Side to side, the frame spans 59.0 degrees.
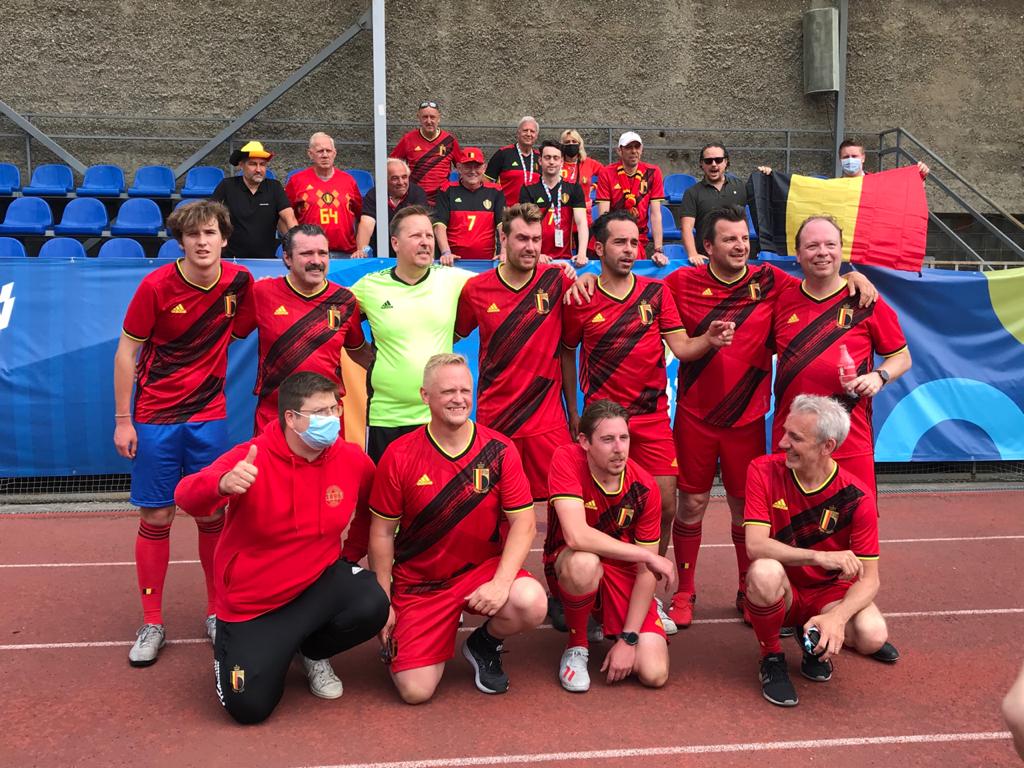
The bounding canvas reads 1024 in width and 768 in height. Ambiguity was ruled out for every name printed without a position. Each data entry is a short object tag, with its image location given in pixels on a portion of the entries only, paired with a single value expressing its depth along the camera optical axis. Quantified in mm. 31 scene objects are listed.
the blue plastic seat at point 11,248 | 9994
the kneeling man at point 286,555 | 3805
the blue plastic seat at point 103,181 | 11688
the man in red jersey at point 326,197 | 8367
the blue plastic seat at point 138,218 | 11016
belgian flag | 7668
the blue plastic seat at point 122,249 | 10289
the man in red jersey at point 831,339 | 4793
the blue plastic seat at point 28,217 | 10836
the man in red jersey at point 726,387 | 5113
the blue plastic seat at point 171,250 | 9594
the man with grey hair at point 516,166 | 9234
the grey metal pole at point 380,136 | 8523
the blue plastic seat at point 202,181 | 11734
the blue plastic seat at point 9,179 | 11586
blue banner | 7426
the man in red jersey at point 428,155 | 9953
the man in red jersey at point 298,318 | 4781
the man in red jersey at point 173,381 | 4594
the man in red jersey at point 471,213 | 8320
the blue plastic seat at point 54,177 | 11875
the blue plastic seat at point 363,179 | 11867
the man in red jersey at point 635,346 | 4930
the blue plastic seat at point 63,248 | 10273
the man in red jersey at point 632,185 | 8922
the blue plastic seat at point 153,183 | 11789
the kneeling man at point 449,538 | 4113
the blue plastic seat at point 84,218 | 11016
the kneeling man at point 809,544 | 4059
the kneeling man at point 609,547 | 4207
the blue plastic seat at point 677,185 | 12516
